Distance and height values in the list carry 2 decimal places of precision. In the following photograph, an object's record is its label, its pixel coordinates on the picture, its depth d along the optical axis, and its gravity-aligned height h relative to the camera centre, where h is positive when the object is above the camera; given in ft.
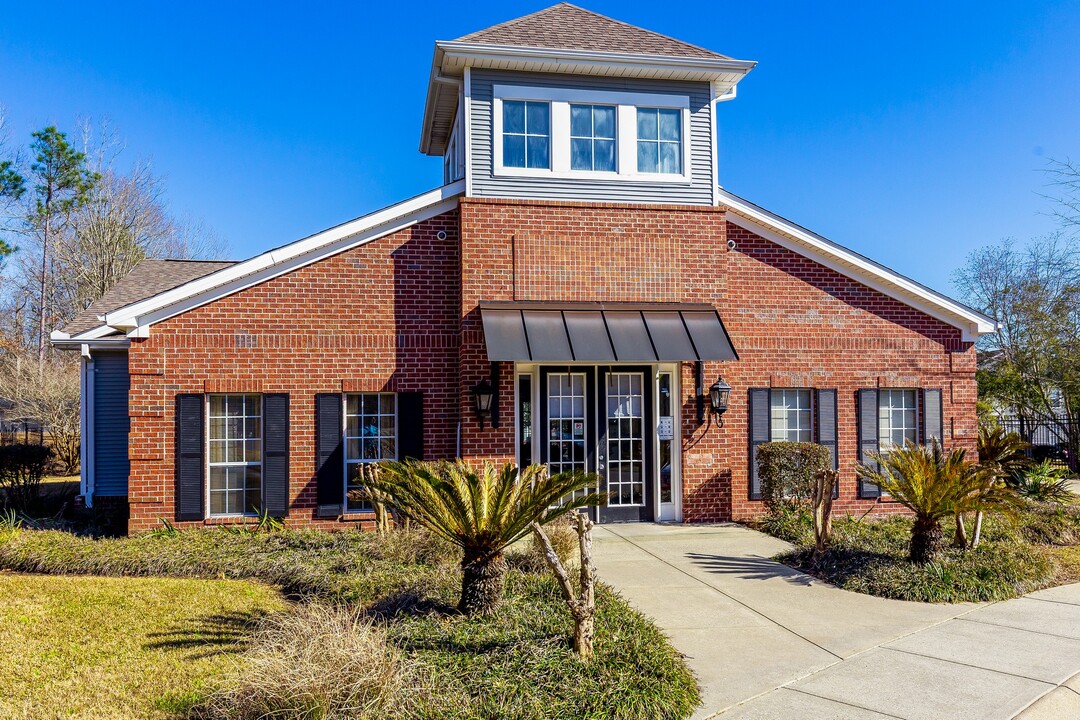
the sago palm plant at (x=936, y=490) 26.99 -3.81
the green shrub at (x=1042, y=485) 42.57 -5.67
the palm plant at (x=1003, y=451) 39.52 -3.54
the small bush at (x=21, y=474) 42.01 -4.75
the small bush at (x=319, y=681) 15.26 -6.09
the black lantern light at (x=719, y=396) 38.19 -0.43
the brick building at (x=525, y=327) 35.55 +3.03
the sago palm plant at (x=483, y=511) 20.02 -3.30
